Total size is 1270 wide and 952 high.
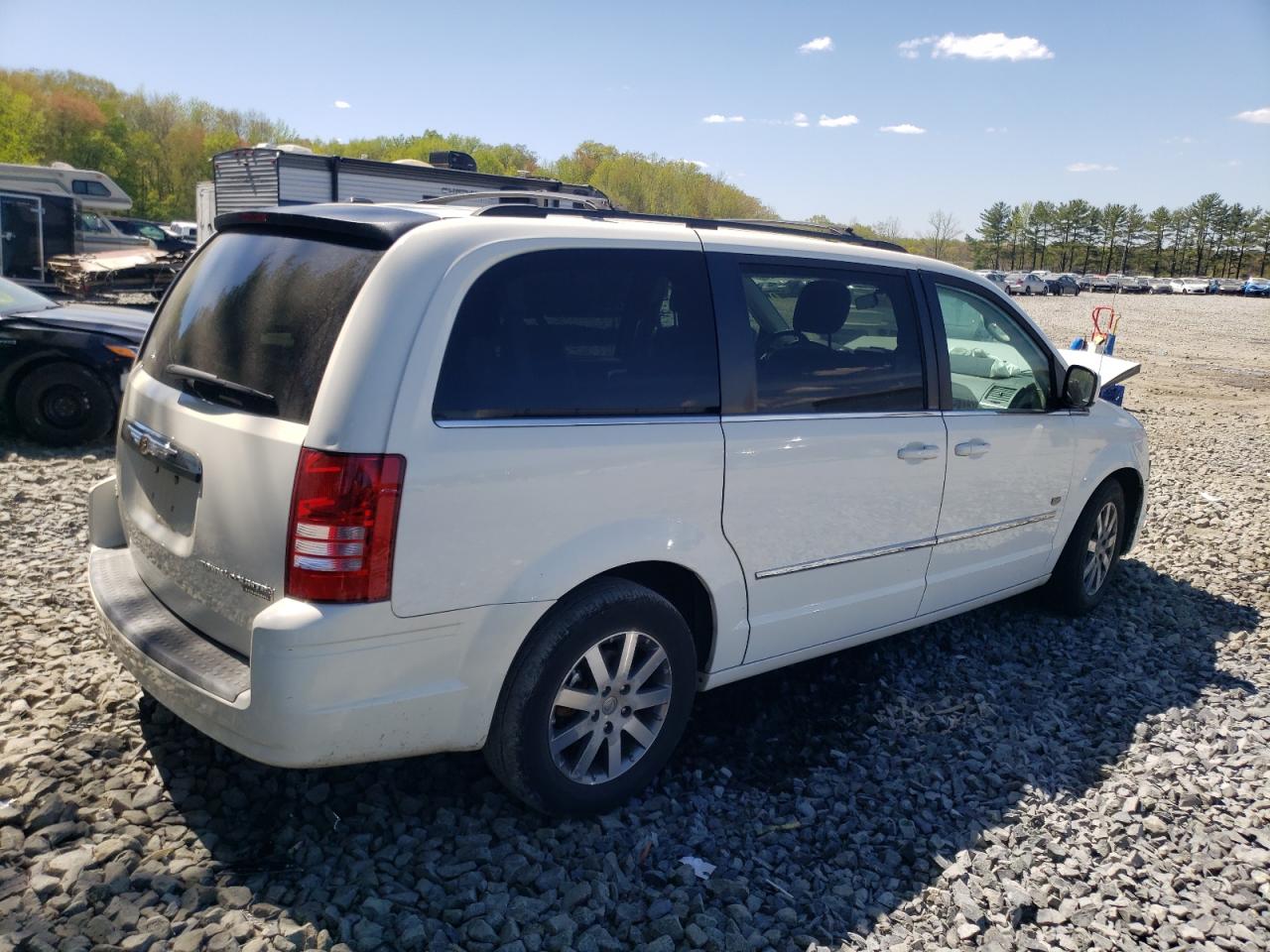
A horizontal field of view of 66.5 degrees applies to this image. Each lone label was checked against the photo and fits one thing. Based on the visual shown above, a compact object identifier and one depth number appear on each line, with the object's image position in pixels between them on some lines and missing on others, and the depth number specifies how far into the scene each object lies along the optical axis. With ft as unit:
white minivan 8.51
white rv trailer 55.98
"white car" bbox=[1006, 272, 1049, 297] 204.85
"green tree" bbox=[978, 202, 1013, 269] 401.90
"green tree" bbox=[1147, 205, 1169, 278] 392.06
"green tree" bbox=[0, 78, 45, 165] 209.56
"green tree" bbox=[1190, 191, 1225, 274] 378.94
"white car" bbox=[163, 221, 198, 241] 129.72
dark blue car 25.50
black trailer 68.39
